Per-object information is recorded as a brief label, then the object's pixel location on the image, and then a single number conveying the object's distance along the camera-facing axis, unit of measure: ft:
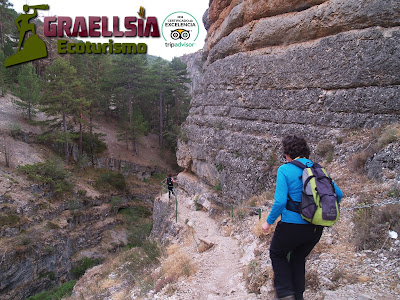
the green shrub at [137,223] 59.97
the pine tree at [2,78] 79.25
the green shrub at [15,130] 70.13
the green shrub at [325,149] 24.52
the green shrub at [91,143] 83.41
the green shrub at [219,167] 37.18
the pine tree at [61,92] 70.23
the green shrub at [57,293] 44.05
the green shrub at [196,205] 40.78
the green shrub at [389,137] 19.49
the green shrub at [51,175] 59.11
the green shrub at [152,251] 28.44
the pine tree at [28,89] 71.15
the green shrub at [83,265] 56.39
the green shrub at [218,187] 37.76
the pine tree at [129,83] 85.97
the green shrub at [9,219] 48.90
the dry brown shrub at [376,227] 13.05
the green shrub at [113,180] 77.66
